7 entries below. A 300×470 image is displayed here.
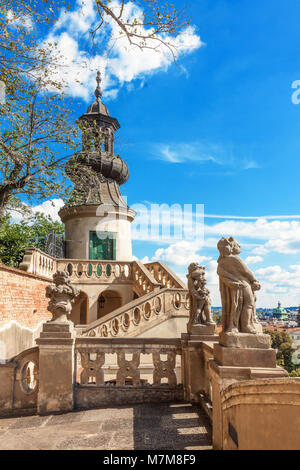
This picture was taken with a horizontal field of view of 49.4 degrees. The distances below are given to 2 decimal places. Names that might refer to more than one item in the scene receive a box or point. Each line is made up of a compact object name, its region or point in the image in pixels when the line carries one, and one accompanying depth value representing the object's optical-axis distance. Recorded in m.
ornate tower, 19.58
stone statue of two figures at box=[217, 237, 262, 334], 4.38
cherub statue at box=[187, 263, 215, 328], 6.21
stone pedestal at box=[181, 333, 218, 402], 5.75
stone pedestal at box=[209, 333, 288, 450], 4.06
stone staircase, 10.62
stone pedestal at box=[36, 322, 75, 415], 5.70
